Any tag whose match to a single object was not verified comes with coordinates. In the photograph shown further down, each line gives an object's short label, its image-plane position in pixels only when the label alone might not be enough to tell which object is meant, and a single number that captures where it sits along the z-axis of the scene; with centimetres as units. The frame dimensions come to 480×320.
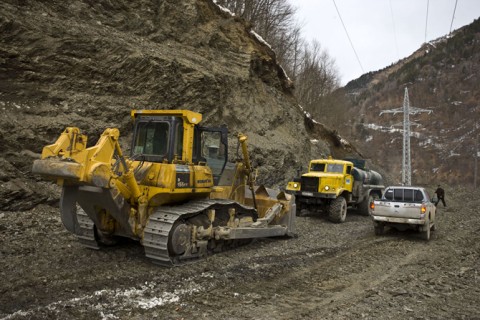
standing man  2081
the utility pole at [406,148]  4303
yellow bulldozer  580
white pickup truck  1040
